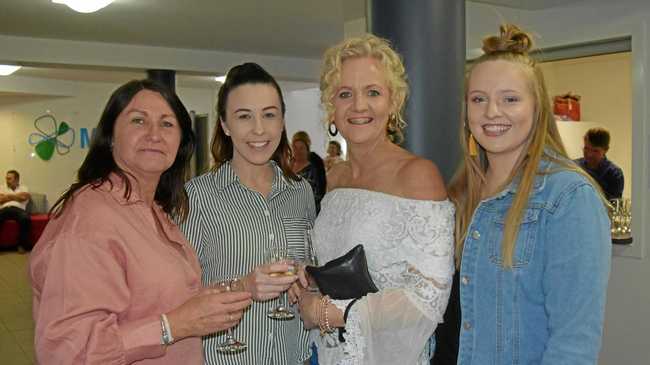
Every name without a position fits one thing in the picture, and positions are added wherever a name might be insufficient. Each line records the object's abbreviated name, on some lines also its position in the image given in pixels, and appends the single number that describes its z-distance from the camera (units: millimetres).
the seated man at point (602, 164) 5672
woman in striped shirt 2051
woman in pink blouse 1538
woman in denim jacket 1404
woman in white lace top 1811
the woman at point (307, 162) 6461
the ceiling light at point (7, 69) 8621
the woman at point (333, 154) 9804
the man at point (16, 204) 11898
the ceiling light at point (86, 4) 4691
